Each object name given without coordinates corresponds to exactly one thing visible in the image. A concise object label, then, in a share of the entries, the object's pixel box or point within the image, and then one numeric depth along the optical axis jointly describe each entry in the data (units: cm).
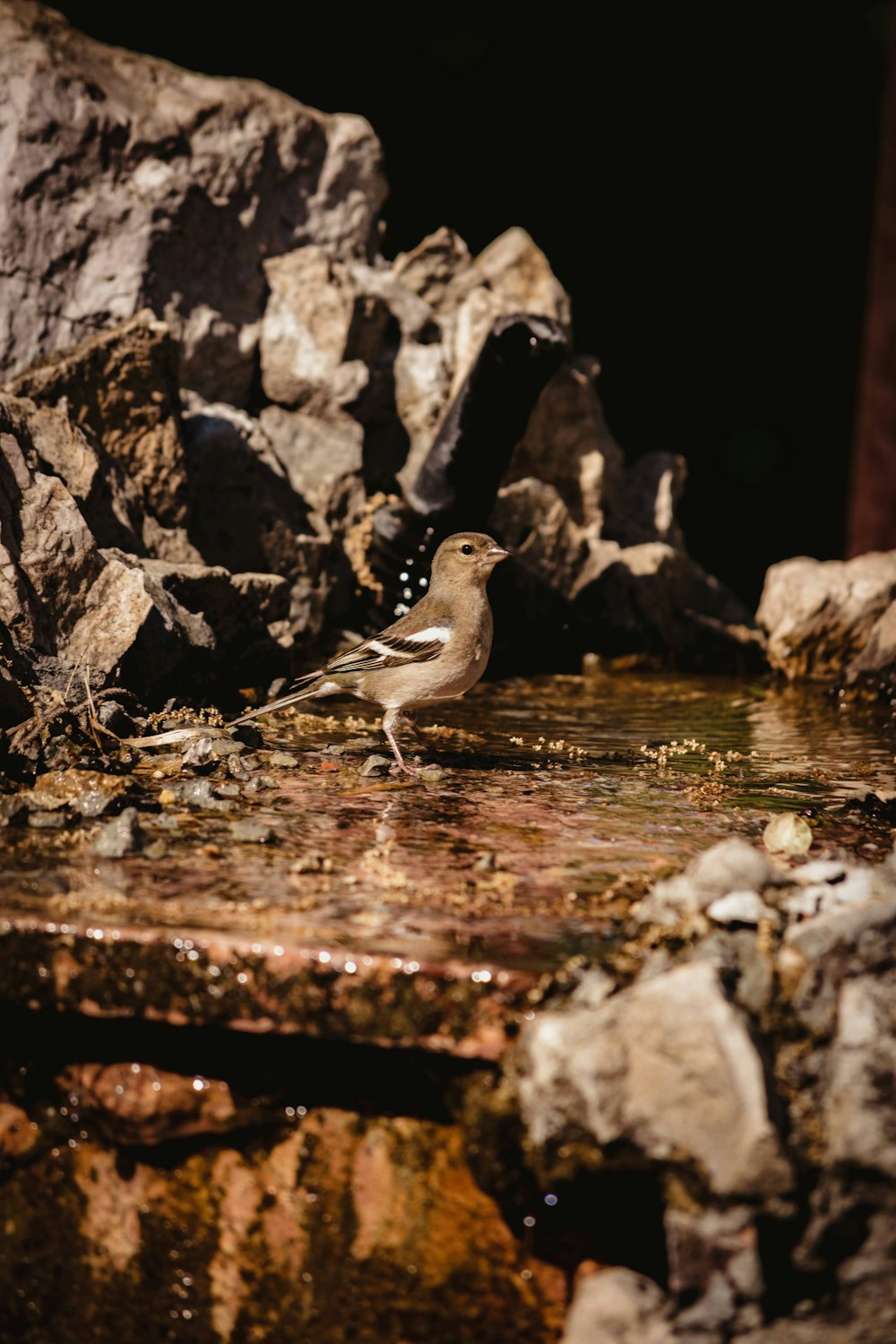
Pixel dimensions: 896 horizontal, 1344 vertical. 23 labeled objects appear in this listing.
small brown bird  823
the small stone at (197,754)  711
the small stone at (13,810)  584
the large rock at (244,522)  1196
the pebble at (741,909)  437
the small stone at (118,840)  538
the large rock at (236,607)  967
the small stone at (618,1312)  377
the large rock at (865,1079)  375
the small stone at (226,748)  744
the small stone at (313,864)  531
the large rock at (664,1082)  369
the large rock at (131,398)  1034
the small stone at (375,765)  762
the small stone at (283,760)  759
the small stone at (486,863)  542
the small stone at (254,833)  573
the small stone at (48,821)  582
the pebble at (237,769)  711
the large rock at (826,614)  1316
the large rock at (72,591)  814
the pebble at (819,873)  483
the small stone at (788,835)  582
